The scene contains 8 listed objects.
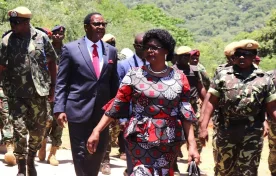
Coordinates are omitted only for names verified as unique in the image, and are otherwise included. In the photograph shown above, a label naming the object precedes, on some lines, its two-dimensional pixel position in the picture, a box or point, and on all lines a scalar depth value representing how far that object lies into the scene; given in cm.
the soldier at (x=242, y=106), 660
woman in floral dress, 514
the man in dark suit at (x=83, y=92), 641
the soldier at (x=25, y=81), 746
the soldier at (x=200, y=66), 1079
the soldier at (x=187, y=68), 1021
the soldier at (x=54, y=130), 959
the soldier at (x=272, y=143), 863
